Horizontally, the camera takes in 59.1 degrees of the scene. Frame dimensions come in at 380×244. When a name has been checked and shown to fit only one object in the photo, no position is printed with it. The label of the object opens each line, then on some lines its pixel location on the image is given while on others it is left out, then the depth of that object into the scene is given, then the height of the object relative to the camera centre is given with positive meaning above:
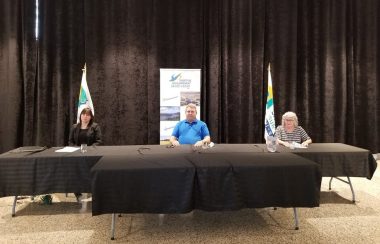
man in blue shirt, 4.05 -0.13
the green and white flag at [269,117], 5.13 +0.05
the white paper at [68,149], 3.32 -0.28
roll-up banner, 5.22 +0.39
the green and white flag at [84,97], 5.01 +0.36
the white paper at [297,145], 3.55 -0.26
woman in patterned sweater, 3.88 -0.14
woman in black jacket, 3.92 -0.13
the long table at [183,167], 2.47 -0.39
